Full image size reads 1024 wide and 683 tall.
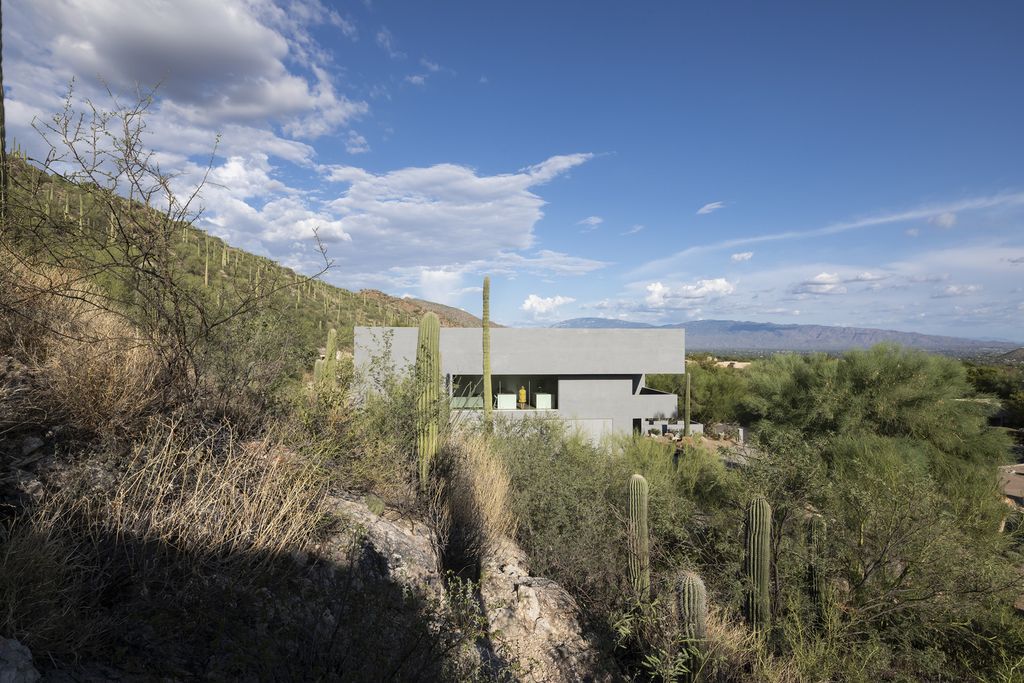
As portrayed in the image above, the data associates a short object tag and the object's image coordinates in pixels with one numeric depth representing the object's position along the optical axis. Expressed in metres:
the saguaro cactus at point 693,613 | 5.68
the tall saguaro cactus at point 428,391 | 6.62
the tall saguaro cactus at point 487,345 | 12.40
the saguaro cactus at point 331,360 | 7.75
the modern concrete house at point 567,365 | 17.33
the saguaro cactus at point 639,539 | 6.99
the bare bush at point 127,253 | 3.97
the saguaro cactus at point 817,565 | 7.12
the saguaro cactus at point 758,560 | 6.86
